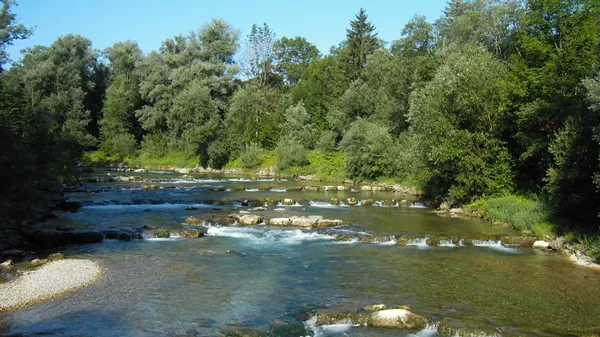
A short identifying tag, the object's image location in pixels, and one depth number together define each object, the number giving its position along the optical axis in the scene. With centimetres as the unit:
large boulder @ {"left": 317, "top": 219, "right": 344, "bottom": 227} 3008
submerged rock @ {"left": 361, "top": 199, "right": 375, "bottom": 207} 3948
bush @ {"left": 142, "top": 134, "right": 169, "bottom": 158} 8419
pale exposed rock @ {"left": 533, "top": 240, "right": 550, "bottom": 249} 2395
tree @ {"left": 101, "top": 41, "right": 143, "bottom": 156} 8676
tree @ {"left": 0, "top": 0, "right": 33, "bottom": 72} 4628
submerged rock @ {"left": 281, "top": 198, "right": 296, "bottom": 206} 3972
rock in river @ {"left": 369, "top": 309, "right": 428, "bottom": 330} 1405
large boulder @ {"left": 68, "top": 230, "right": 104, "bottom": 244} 2566
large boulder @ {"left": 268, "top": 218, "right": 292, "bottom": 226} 3028
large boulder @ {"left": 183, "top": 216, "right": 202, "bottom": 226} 3038
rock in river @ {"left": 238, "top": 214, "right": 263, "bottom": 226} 3064
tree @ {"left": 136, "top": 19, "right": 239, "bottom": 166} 7400
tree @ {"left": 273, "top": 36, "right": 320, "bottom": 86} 11056
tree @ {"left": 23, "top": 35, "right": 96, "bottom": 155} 7938
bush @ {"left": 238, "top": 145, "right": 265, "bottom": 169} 7044
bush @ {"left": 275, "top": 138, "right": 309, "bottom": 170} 6544
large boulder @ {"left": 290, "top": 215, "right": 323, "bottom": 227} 3001
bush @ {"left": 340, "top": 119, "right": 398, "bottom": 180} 5219
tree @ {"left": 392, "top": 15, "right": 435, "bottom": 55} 6444
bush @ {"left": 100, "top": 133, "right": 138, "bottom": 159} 8594
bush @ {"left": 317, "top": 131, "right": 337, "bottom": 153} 6712
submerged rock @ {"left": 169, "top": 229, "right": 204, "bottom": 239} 2703
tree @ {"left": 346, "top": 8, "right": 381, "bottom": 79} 7894
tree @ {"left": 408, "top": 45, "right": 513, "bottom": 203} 3253
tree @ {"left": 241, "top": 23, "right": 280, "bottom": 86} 8662
